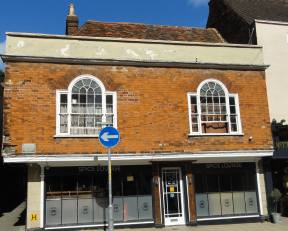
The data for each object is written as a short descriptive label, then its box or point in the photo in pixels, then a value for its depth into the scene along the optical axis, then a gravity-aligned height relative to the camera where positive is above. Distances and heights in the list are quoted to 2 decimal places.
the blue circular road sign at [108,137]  10.41 +1.57
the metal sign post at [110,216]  10.18 -0.51
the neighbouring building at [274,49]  15.78 +6.08
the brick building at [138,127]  13.02 +2.39
